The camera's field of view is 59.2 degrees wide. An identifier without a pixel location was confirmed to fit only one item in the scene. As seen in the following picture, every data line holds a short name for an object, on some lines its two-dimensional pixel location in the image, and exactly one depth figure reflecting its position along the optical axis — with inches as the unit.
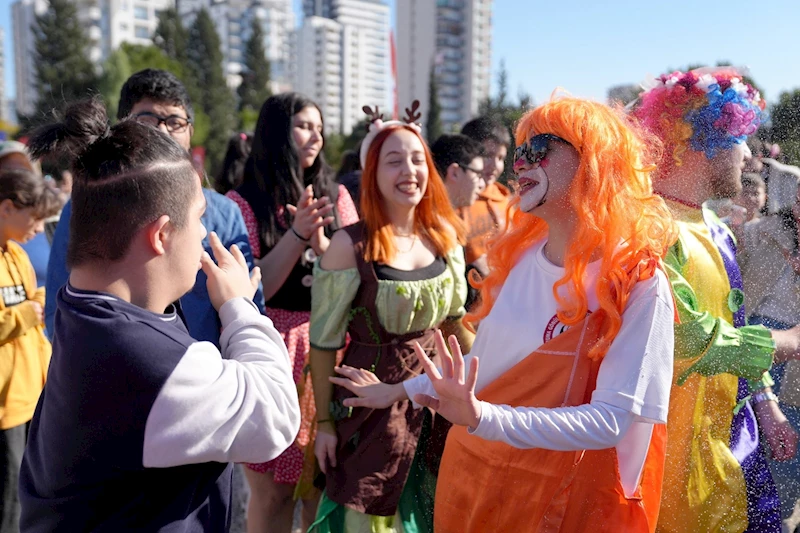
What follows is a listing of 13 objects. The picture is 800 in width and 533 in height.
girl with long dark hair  111.3
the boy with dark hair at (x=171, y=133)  90.0
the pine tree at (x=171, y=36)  2113.7
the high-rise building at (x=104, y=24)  3395.7
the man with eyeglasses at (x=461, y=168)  160.4
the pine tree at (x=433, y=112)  2338.3
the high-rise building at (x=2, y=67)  4780.0
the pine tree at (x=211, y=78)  2155.5
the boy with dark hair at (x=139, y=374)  52.2
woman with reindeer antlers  103.1
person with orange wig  62.7
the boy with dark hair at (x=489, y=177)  165.5
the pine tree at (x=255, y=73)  2281.0
